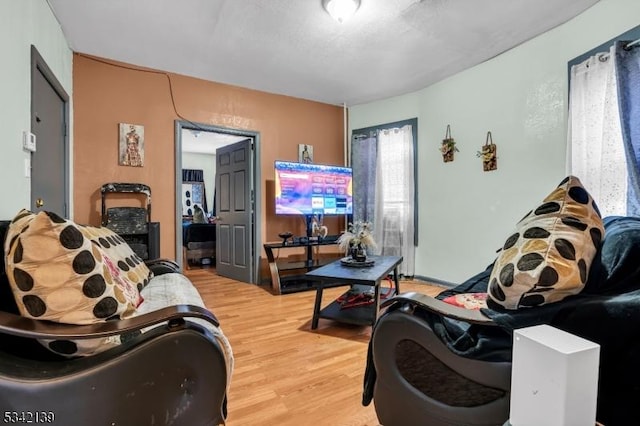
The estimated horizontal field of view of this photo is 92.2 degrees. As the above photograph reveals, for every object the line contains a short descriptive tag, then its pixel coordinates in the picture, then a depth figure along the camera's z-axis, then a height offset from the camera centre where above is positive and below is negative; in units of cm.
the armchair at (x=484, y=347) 86 -47
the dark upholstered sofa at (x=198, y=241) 560 -59
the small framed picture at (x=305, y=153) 460 +85
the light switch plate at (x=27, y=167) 198 +27
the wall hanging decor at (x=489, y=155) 341 +62
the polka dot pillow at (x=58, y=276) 94 -21
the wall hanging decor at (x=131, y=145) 347 +74
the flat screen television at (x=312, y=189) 404 +29
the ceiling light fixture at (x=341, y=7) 236 +158
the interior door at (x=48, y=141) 221 +57
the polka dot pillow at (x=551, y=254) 98 -15
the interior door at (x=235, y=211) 423 -2
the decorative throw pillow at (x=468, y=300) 159 -49
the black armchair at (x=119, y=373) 88 -50
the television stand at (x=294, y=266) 380 -79
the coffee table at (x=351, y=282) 245 -57
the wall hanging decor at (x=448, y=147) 384 +80
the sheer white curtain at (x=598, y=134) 224 +60
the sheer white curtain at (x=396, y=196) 434 +20
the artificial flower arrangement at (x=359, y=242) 300 -31
